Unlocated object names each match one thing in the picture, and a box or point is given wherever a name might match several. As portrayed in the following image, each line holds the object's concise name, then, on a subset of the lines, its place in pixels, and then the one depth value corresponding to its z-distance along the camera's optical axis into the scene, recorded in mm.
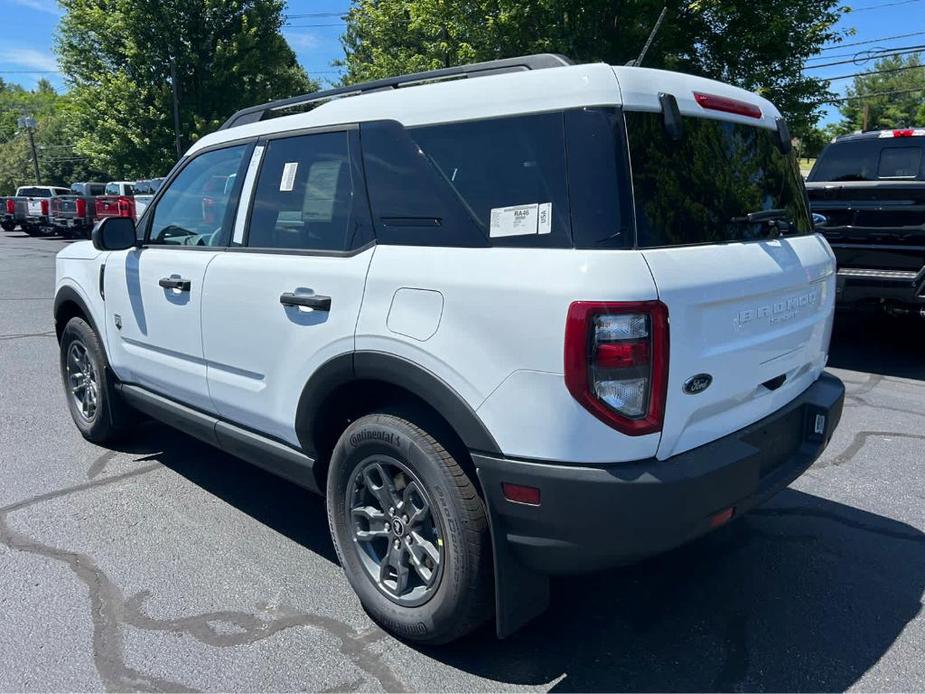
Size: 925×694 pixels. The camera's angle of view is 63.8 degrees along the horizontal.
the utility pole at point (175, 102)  26453
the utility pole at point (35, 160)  53306
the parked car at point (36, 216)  26812
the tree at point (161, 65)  26984
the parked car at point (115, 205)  23703
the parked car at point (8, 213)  29125
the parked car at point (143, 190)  23344
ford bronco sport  2203
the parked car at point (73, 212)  25734
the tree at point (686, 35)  12766
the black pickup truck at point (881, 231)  6641
